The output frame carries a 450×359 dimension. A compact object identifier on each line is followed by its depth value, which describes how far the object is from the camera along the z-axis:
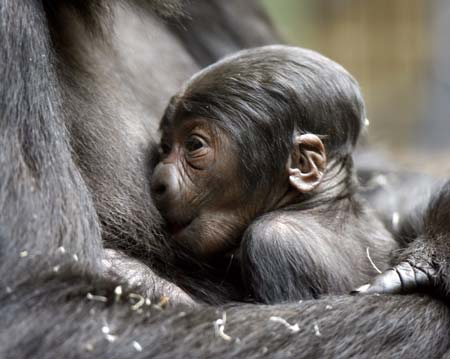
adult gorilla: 2.55
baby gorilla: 2.65
